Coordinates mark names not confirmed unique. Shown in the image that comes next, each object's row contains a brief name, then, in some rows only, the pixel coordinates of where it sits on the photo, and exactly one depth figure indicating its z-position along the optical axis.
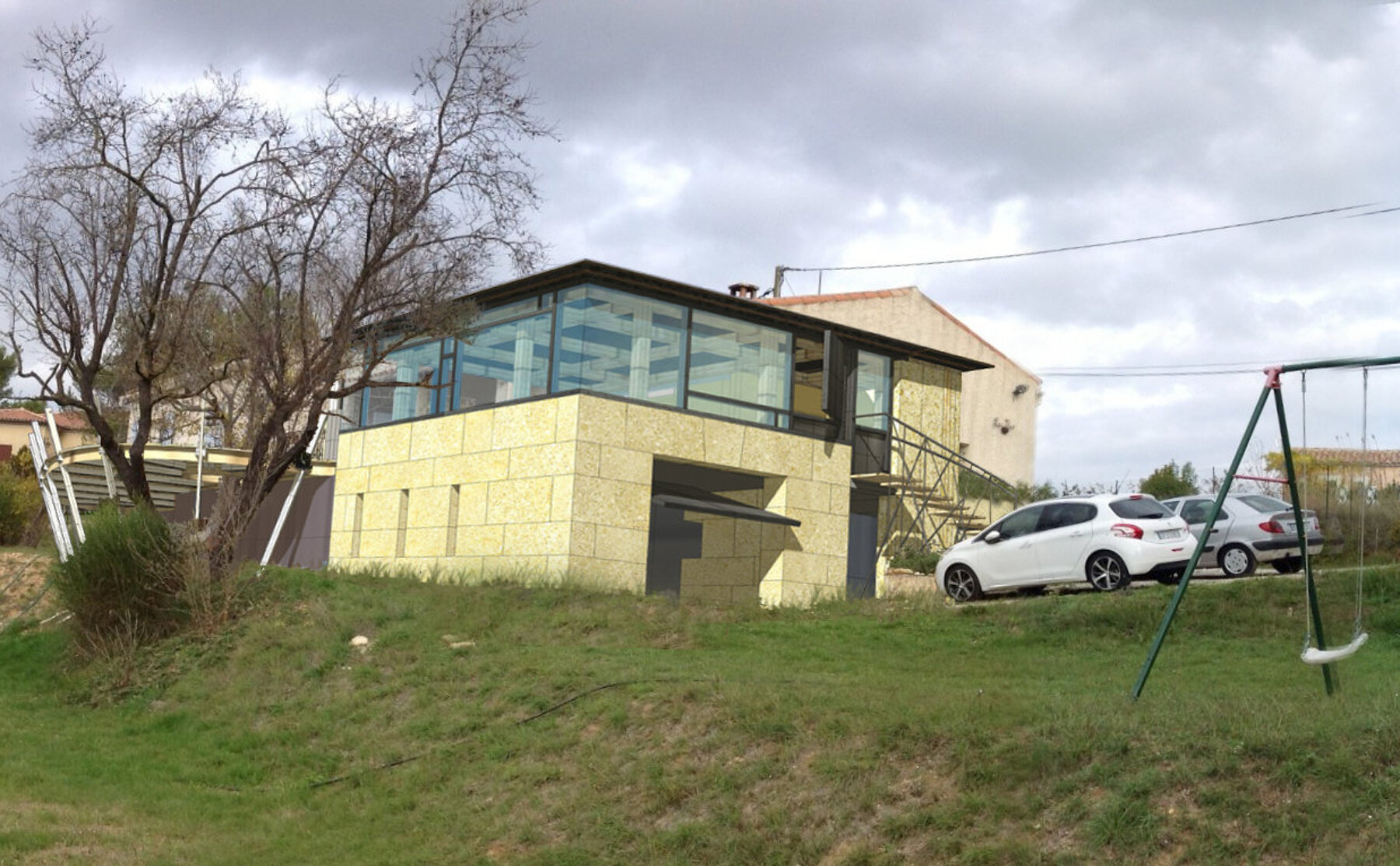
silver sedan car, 20.56
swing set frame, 10.94
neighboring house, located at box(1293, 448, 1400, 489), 20.80
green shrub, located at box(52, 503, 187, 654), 19.08
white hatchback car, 19.20
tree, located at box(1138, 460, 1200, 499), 33.44
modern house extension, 23.23
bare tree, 21.53
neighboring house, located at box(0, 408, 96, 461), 57.81
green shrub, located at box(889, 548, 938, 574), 25.67
